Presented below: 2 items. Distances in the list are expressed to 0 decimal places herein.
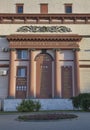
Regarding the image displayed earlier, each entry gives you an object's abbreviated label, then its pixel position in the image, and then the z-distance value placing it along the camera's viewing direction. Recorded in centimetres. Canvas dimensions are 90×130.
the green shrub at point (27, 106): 2519
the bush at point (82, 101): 2389
